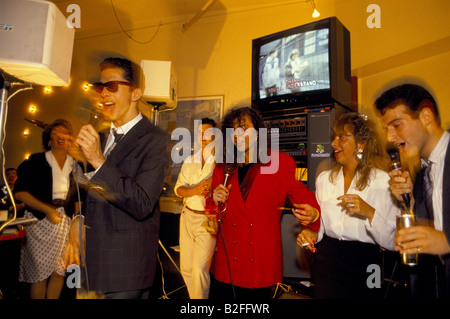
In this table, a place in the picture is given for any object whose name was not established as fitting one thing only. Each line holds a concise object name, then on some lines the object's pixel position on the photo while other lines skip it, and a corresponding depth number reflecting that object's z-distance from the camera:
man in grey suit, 1.24
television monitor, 2.66
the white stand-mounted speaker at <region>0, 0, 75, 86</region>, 1.21
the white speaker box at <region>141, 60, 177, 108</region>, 2.88
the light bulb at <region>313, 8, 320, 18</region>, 3.77
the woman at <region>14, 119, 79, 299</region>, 2.75
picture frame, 4.75
